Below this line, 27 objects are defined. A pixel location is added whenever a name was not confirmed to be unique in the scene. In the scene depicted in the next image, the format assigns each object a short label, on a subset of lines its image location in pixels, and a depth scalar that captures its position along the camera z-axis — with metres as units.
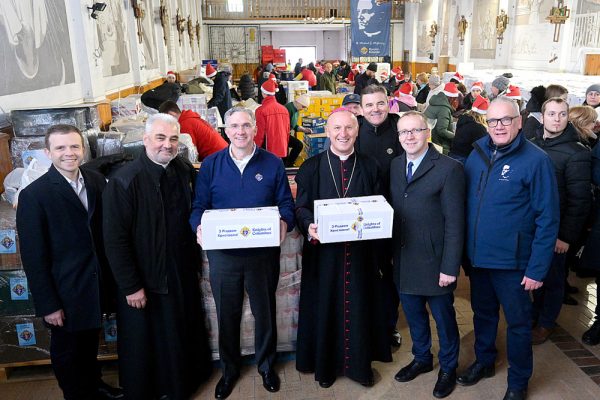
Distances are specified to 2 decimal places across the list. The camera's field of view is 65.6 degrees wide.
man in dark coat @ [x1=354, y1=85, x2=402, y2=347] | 3.37
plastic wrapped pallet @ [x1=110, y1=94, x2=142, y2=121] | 5.74
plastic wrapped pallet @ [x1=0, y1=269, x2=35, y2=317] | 3.12
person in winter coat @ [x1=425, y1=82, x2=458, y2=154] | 5.92
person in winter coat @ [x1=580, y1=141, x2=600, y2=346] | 3.35
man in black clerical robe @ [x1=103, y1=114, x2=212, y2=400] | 2.63
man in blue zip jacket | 2.59
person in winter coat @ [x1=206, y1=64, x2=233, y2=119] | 9.00
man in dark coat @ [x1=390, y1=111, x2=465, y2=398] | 2.71
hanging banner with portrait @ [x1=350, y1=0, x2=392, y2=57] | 18.12
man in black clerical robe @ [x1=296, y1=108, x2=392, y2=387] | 2.89
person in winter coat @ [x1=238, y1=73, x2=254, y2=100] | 10.90
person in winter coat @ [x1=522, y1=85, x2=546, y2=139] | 4.41
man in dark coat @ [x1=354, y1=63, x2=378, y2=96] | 12.11
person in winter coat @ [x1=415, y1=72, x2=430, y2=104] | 10.38
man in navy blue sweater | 2.84
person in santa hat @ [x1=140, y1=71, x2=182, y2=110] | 6.08
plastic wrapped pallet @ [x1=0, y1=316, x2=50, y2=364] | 3.19
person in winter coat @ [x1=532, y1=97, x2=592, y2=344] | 3.15
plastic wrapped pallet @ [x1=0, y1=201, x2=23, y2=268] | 3.09
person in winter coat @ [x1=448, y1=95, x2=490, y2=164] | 4.16
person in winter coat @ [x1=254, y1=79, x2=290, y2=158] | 6.48
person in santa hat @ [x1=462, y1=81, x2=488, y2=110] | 7.93
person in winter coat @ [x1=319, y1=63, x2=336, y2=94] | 12.49
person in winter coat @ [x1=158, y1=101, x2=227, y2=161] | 4.79
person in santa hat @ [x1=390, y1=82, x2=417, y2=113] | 6.24
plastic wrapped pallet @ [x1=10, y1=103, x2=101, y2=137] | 3.88
